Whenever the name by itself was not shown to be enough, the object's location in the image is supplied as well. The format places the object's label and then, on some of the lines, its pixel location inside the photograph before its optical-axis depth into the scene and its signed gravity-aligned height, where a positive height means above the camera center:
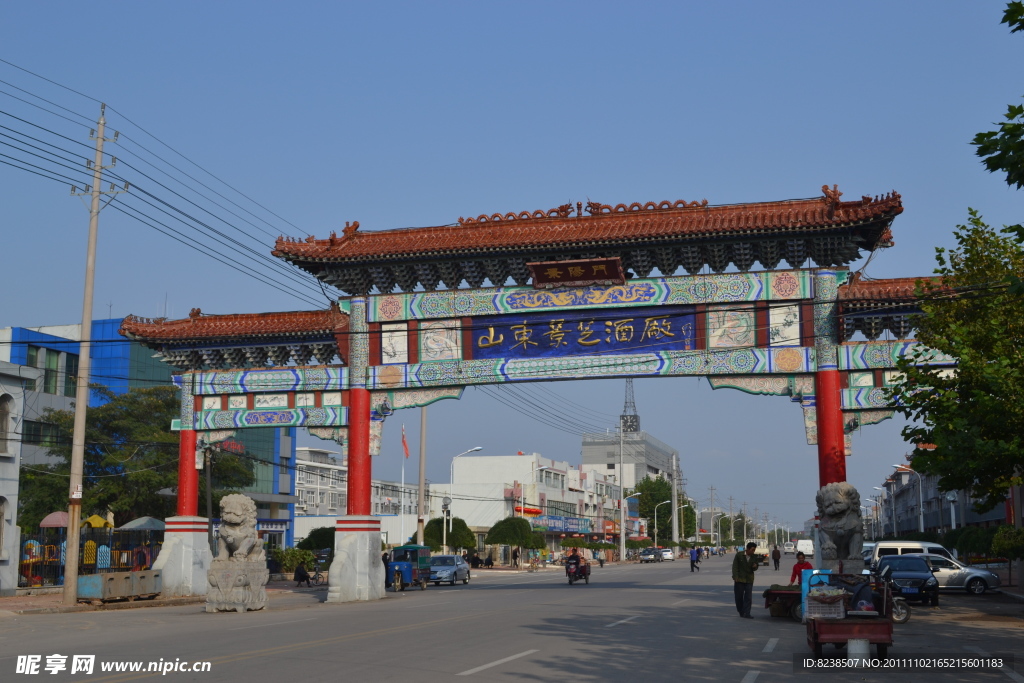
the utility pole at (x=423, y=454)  43.44 +2.00
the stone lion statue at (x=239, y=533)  24.16 -0.72
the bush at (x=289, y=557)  42.38 -2.36
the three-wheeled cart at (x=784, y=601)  20.02 -2.01
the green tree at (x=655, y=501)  124.19 -0.13
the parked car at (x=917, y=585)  25.06 -2.10
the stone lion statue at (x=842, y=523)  19.28 -0.47
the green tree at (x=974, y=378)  17.62 +2.21
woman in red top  19.78 -1.30
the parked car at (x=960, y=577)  31.59 -2.43
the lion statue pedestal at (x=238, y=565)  23.67 -1.47
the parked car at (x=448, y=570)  42.72 -2.89
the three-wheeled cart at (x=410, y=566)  37.53 -2.43
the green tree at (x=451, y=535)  60.31 -2.04
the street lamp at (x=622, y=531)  76.56 -2.34
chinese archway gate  24.58 +4.57
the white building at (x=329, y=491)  102.88 +1.14
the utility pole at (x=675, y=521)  111.94 -2.44
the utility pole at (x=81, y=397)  25.38 +2.72
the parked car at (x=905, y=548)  33.50 -1.62
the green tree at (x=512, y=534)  66.25 -2.15
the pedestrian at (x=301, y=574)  38.91 -2.73
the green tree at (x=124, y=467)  46.34 +1.69
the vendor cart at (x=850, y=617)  12.69 -1.49
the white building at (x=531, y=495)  83.06 +0.47
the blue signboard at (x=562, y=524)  84.12 -2.12
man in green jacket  20.64 -1.65
